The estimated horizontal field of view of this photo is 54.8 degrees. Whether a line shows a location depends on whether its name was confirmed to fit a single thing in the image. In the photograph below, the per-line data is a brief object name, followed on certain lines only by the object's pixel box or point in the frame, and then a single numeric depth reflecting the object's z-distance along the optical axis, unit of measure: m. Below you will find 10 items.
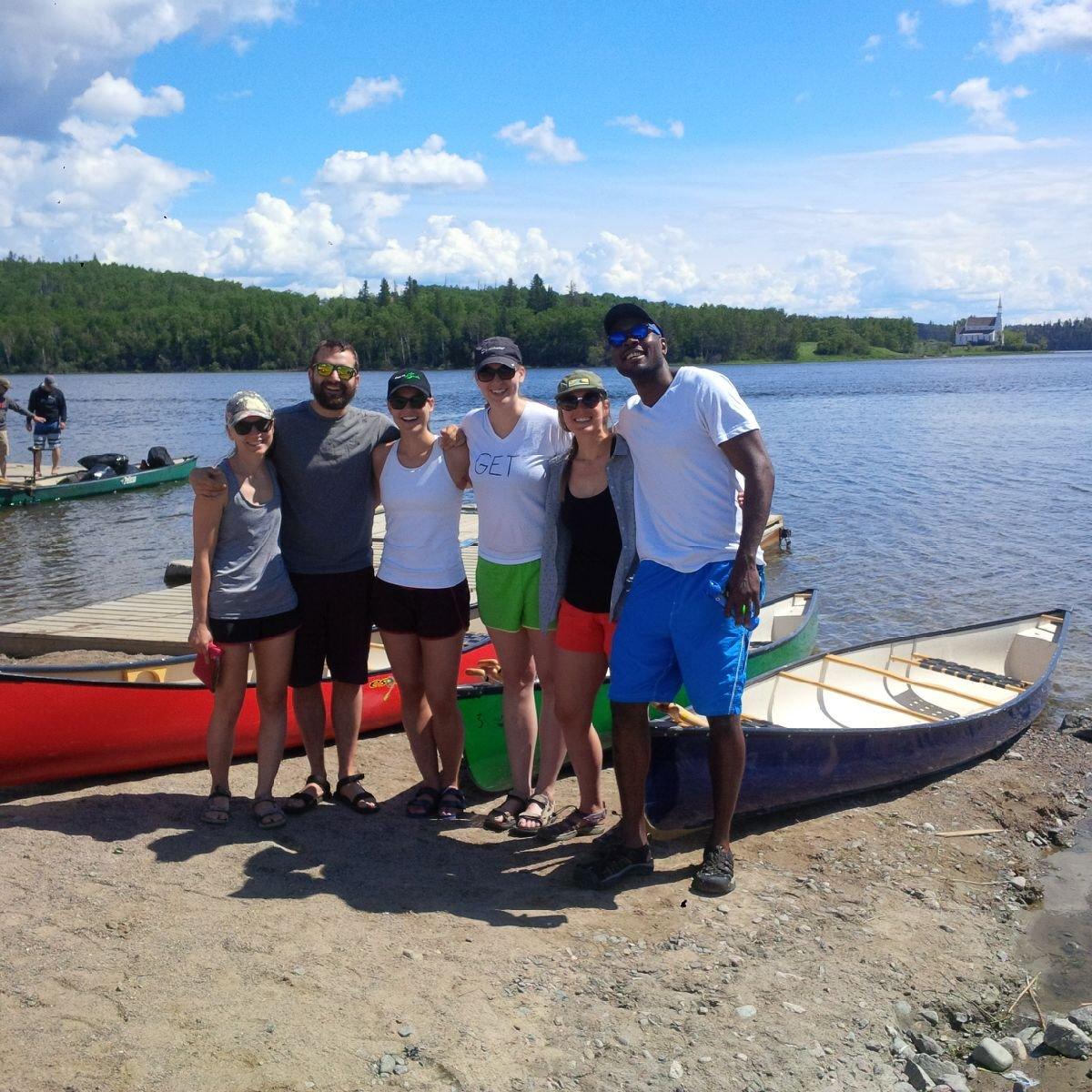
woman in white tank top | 4.99
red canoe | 5.83
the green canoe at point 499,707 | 6.02
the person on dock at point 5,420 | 20.53
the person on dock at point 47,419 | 21.55
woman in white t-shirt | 4.86
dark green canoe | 21.14
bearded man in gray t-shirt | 5.05
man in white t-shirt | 4.36
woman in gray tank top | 4.88
